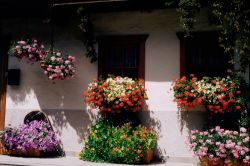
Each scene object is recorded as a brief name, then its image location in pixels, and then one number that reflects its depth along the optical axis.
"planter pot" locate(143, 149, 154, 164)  8.50
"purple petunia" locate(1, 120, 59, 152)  8.99
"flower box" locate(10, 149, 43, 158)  9.12
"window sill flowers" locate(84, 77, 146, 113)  8.62
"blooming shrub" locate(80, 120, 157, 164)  8.26
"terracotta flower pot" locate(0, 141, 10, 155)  9.46
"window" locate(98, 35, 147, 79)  9.54
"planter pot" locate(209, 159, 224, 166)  7.59
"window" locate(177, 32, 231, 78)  8.98
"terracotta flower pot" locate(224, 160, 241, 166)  7.45
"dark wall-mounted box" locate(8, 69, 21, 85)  10.10
